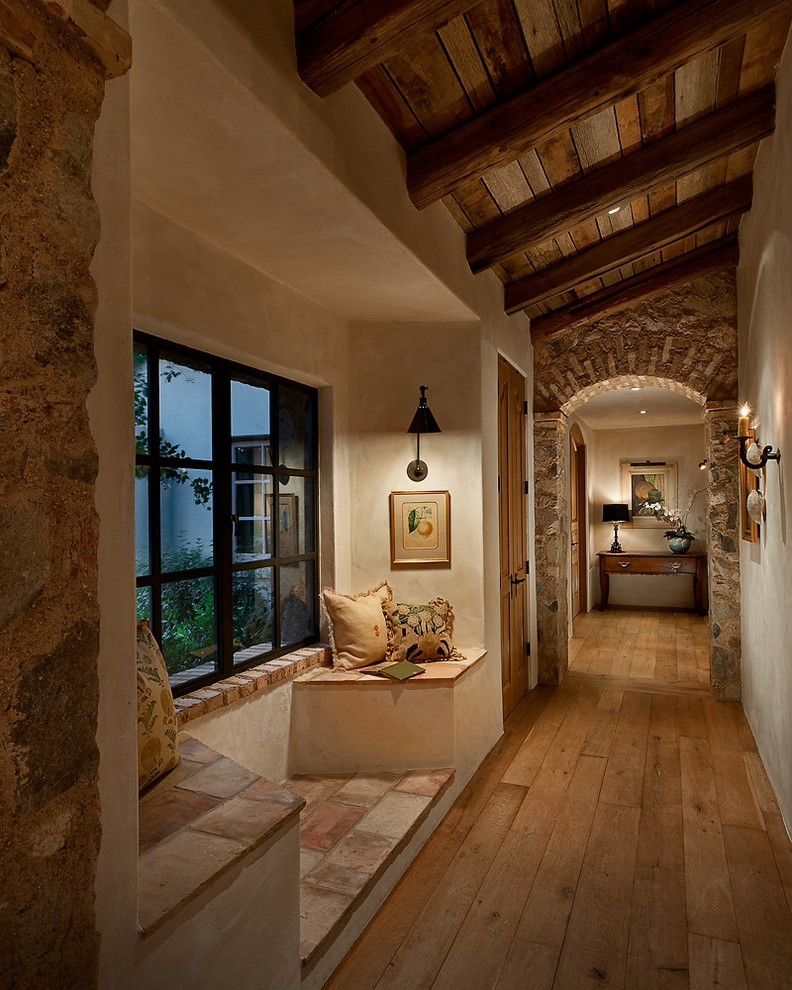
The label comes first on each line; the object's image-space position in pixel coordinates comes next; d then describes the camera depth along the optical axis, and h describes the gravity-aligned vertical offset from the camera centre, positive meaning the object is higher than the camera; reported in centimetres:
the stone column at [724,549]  462 -33
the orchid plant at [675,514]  870 -15
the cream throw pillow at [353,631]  331 -61
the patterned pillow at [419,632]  342 -64
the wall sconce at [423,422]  348 +44
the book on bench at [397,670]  316 -78
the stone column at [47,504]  98 +2
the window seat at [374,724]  315 -101
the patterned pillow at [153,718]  179 -56
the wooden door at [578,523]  802 -23
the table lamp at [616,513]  877 -12
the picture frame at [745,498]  372 +2
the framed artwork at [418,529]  366 -12
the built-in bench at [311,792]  150 -94
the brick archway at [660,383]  465 +81
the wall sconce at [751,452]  295 +22
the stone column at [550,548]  516 -33
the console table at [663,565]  831 -77
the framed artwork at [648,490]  888 +18
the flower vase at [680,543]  843 -51
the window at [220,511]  248 +0
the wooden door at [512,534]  425 -19
